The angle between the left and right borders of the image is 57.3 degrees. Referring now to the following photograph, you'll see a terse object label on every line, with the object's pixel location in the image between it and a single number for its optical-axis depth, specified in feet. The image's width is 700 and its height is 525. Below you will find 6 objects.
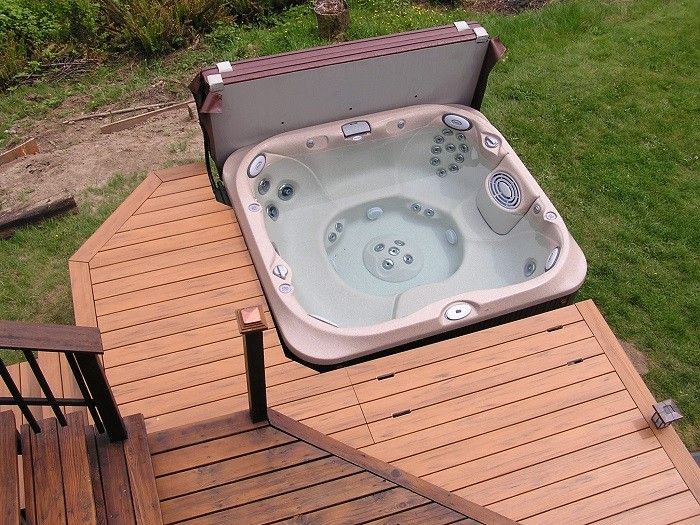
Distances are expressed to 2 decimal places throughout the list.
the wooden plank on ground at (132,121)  17.78
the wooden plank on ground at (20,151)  16.79
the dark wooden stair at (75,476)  7.43
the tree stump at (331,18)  20.02
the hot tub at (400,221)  12.64
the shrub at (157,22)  20.17
